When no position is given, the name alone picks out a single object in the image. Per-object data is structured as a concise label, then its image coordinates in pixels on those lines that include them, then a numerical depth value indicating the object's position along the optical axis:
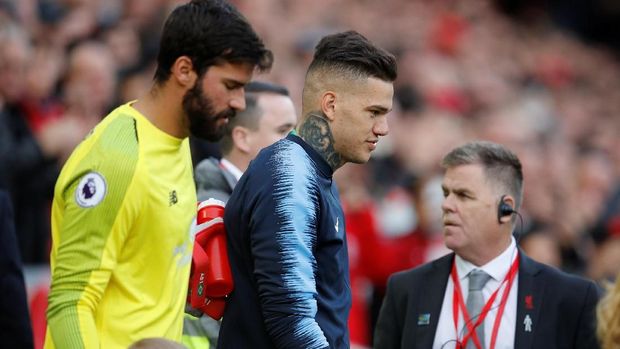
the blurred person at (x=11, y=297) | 11.70
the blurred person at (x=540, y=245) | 20.08
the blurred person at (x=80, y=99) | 16.53
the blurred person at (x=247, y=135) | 11.64
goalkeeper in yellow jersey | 8.98
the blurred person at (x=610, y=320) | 7.53
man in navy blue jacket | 8.30
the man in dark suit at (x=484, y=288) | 10.74
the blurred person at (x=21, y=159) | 16.00
